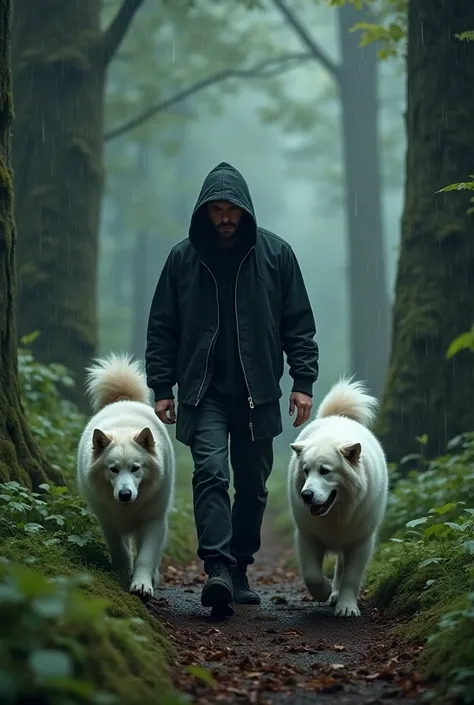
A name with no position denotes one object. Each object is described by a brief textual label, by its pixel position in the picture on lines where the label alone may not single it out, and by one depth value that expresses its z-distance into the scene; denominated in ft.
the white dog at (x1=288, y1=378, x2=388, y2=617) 38.68
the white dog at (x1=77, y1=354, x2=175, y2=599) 38.40
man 41.37
